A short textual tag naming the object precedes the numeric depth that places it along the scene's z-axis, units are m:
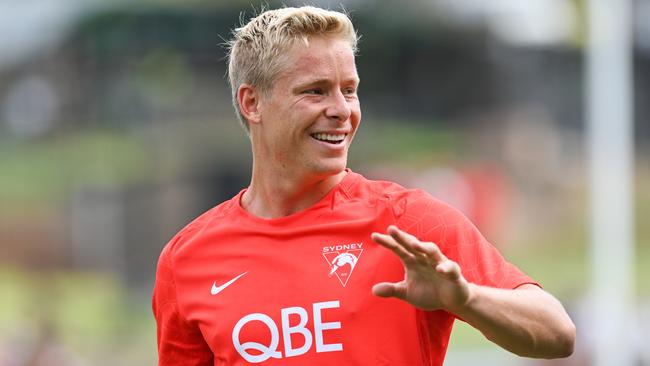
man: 8.41
